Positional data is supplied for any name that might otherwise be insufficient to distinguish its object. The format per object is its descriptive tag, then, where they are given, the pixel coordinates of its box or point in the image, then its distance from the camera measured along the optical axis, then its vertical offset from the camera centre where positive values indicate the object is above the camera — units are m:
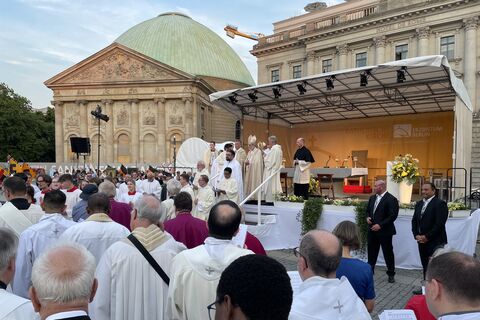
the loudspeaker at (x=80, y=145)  17.26 +0.25
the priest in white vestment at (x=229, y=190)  11.58 -1.18
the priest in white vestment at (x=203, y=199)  10.05 -1.26
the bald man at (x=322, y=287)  2.28 -0.83
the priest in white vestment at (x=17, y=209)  4.42 -0.70
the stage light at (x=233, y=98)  15.46 +2.12
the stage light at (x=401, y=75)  11.78 +2.29
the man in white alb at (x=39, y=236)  3.75 -0.87
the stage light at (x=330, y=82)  13.43 +2.38
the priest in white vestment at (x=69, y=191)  8.37 -0.89
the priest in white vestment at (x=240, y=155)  13.27 -0.16
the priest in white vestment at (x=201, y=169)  12.32 -0.60
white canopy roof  12.52 +2.31
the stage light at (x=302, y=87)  14.16 +2.32
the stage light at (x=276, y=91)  14.69 +2.27
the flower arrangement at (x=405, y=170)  10.52 -0.54
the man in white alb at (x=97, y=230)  3.90 -0.82
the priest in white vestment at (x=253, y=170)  12.86 -0.65
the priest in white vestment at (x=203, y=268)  2.82 -0.86
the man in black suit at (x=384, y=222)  7.68 -1.44
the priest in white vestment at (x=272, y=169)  11.80 -0.58
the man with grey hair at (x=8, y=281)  1.99 -0.78
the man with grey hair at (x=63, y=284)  1.82 -0.64
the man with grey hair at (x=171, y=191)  7.87 -0.86
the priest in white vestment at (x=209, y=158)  14.57 -0.29
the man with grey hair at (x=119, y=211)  6.16 -1.00
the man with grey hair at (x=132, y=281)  3.20 -1.09
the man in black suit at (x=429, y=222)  6.98 -1.31
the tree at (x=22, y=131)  54.00 +2.77
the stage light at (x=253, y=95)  15.16 +2.16
